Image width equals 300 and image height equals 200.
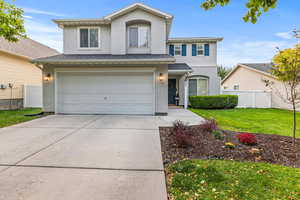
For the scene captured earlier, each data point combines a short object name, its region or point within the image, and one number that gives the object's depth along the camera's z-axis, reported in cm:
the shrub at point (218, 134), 504
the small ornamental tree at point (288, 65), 420
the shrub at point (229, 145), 426
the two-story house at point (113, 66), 933
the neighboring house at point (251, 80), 1354
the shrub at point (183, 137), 425
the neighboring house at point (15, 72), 1170
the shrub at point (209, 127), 558
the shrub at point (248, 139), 449
